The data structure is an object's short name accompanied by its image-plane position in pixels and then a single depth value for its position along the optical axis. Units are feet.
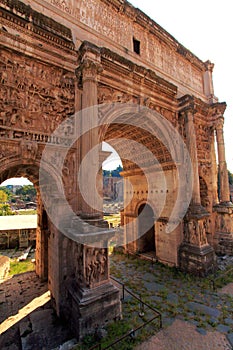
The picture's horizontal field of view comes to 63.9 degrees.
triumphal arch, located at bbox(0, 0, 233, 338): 18.20
